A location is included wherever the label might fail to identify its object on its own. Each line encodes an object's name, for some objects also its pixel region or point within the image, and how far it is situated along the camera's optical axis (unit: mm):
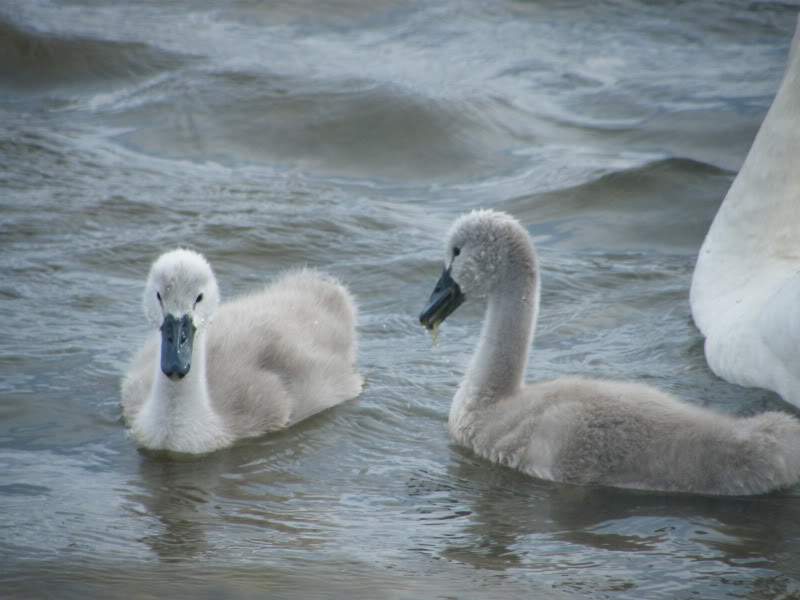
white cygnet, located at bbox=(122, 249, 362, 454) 10547
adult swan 12648
